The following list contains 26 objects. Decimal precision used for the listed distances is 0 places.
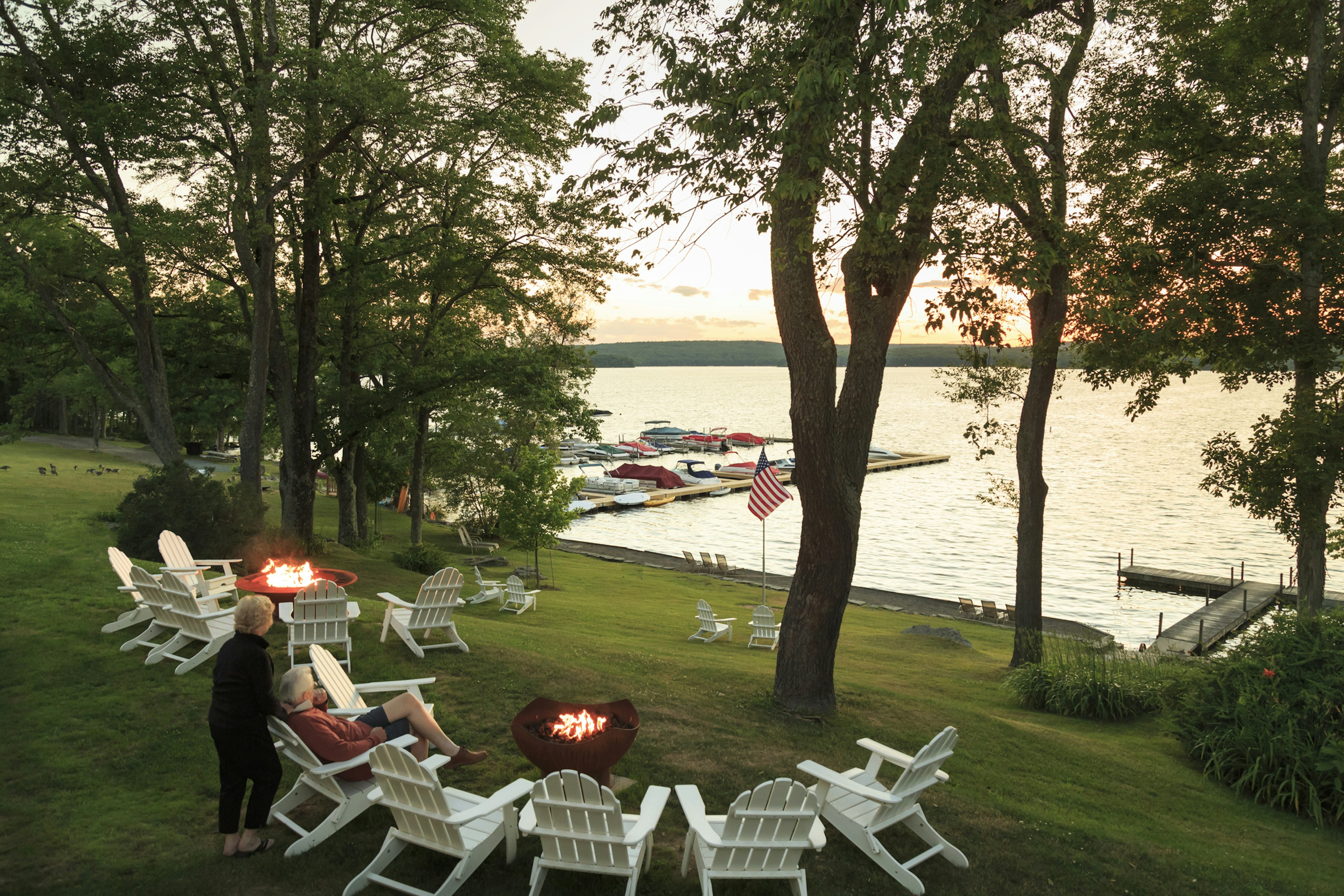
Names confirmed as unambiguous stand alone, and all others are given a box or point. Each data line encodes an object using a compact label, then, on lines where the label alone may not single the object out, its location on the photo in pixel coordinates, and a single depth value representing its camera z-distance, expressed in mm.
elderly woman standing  5043
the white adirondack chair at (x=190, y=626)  8211
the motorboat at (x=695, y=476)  70625
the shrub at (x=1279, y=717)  8039
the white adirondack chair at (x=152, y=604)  8523
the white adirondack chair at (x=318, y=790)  5250
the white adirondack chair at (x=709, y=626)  16578
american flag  23547
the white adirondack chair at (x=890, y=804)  5375
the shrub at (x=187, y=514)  14609
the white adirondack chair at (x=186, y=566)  9555
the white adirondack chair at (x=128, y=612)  9039
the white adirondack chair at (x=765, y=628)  16594
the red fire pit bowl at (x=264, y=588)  9289
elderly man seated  5492
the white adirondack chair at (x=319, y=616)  8578
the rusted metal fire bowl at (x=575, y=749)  5660
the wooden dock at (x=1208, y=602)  24766
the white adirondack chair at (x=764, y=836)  4684
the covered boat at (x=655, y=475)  67375
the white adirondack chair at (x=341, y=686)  6418
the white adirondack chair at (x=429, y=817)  4766
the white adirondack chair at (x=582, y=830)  4613
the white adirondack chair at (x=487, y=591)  18016
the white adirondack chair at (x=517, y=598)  17484
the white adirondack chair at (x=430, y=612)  9367
